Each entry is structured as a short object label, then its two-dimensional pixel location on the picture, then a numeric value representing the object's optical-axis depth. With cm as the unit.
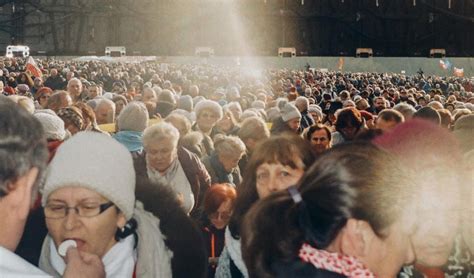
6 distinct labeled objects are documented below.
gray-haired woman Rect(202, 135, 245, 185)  628
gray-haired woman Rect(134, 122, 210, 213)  546
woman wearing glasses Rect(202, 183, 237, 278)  486
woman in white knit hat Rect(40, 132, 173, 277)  273
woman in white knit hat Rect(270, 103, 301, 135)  844
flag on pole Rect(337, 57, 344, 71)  3963
